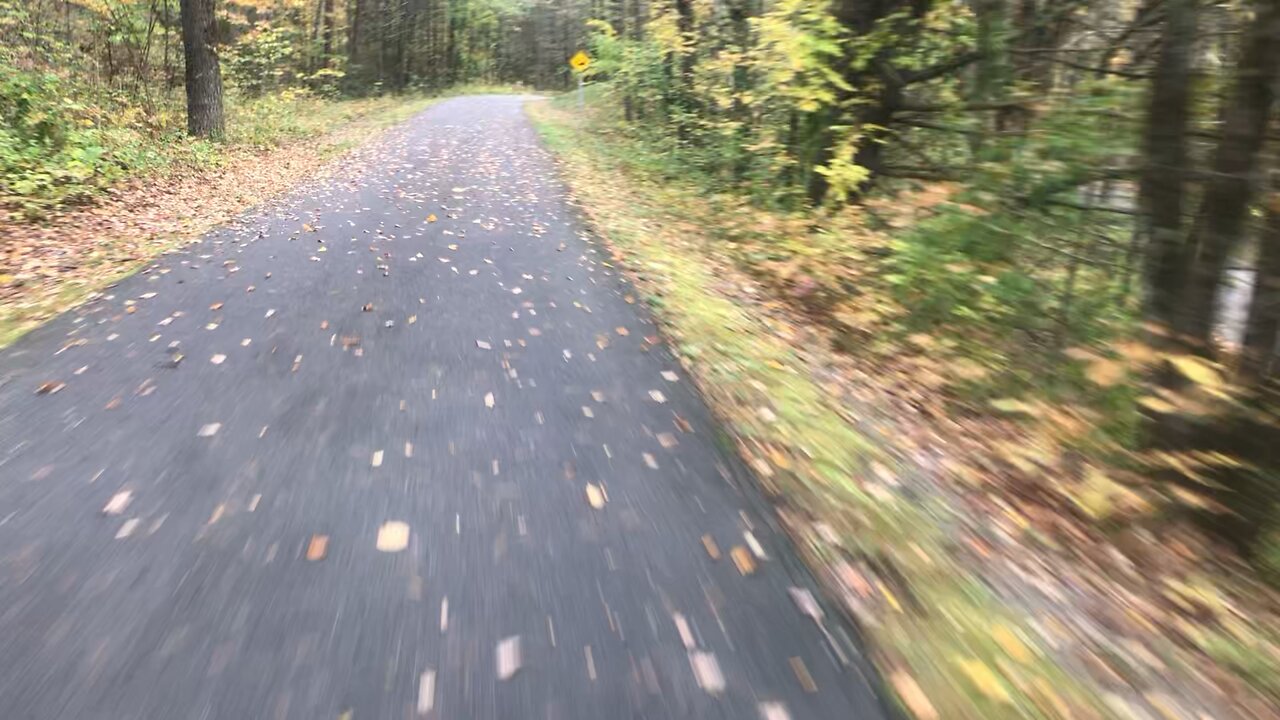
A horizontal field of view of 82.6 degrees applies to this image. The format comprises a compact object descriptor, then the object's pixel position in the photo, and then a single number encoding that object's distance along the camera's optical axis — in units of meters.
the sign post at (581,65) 25.93
